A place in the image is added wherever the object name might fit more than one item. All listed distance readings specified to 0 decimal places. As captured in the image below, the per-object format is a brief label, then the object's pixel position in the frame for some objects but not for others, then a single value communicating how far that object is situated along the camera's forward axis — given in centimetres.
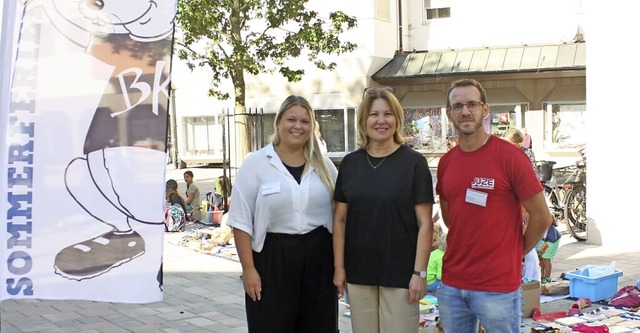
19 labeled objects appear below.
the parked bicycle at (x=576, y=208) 1063
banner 317
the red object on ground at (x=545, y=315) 636
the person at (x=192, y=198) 1366
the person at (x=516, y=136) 845
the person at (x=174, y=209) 1264
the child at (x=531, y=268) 659
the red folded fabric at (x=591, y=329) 579
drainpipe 2497
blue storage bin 699
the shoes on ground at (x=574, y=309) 655
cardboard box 638
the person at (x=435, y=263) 683
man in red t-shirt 336
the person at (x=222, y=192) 1367
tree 1517
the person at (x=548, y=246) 767
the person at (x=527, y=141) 1490
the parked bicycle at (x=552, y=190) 1142
